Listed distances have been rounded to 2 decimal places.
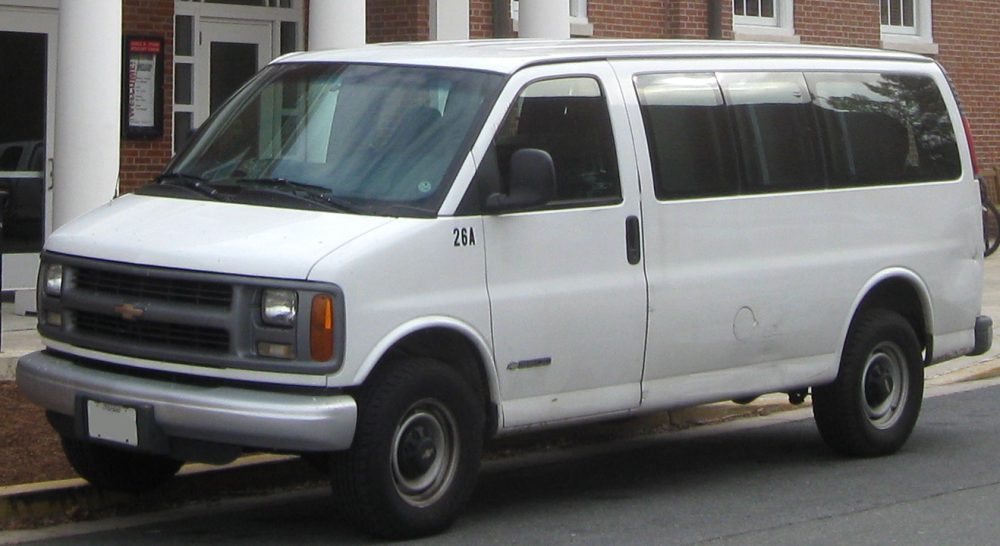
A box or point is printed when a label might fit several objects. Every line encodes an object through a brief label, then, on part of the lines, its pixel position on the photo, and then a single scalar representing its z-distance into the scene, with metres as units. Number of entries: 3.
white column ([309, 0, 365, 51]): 13.61
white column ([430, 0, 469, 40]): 16.48
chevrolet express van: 6.79
